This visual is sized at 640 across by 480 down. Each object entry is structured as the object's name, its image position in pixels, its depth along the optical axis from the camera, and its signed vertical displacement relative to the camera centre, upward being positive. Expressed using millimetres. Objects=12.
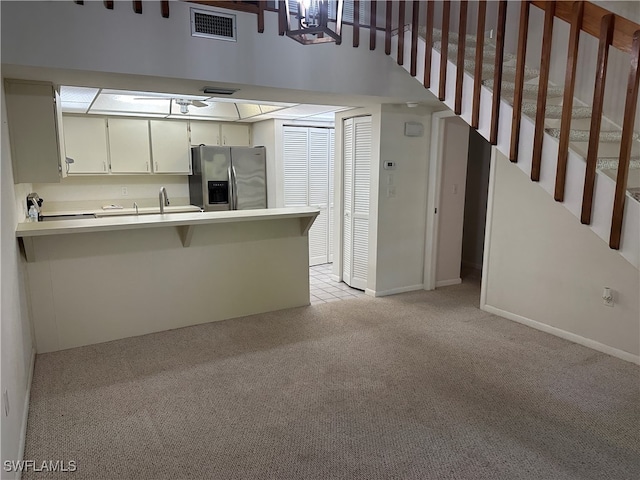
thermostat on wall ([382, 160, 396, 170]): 4470 +23
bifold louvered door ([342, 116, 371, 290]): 4680 -338
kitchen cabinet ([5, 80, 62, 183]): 2920 +238
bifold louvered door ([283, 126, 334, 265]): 5812 -120
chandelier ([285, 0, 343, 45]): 1856 +642
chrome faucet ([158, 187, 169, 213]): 3860 -278
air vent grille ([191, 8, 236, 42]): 2941 +984
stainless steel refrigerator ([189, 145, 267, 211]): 5648 -141
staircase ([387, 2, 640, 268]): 2053 +265
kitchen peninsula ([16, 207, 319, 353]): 3250 -893
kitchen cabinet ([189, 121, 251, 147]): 5871 +459
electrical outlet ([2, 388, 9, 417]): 1723 -963
